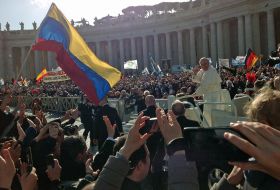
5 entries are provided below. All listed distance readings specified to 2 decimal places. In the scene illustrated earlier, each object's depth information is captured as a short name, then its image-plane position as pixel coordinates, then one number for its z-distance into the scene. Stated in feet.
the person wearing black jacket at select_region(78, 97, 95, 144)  54.21
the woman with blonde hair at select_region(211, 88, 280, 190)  7.43
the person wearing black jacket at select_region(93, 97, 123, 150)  32.89
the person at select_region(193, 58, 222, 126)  34.55
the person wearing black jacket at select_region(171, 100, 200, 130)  20.53
